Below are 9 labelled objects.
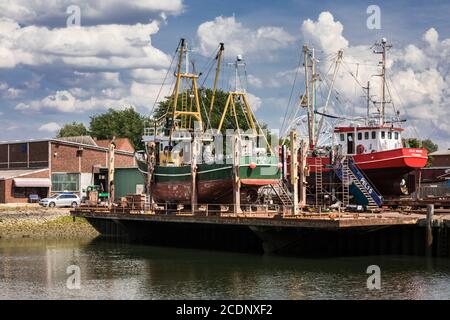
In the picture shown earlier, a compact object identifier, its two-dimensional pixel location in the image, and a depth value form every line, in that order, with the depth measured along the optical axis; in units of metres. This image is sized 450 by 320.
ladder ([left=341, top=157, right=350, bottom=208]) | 55.05
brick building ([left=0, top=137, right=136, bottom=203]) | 77.62
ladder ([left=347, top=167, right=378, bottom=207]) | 54.66
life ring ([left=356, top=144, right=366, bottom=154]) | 61.31
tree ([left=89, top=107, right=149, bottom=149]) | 134.62
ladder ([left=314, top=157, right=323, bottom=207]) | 56.94
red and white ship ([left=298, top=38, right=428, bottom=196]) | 57.50
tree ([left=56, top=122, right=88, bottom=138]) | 154.88
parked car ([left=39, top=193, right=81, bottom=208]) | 72.46
